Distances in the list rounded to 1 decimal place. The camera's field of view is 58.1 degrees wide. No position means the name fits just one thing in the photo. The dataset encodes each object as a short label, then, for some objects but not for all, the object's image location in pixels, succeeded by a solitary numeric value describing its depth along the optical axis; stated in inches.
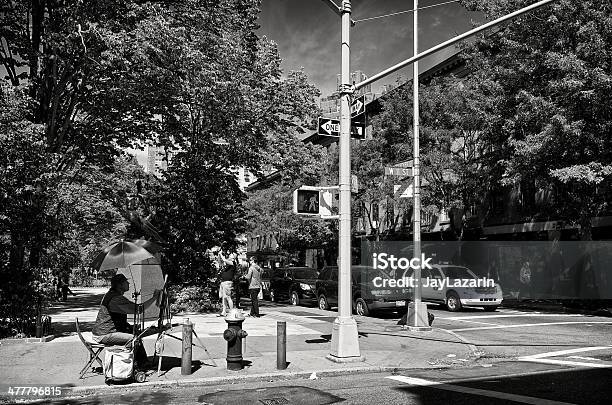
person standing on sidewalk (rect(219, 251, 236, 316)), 690.8
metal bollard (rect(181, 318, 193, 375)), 357.1
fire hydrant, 371.6
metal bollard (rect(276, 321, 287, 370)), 380.8
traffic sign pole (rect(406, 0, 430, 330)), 600.4
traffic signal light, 435.5
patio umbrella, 370.0
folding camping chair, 340.2
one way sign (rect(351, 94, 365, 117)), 453.7
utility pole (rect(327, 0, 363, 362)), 410.3
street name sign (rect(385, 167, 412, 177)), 596.7
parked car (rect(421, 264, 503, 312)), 872.9
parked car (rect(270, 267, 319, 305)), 997.2
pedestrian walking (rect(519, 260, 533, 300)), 1204.4
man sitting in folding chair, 335.0
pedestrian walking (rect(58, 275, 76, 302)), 1019.3
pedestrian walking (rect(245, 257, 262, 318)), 732.0
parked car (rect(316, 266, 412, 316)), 775.7
